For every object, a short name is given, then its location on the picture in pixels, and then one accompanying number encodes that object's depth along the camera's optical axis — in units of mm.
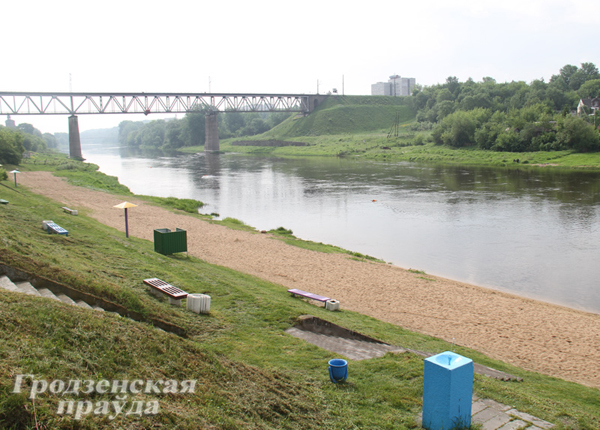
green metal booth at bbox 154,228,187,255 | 19656
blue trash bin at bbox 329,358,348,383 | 8305
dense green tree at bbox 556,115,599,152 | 76875
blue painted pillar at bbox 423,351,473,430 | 6785
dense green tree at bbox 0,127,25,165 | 59209
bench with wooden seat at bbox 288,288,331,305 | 14957
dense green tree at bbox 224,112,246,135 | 189125
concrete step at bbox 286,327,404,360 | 10523
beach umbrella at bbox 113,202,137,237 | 22156
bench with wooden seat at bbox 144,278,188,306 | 11992
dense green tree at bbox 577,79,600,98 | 132250
